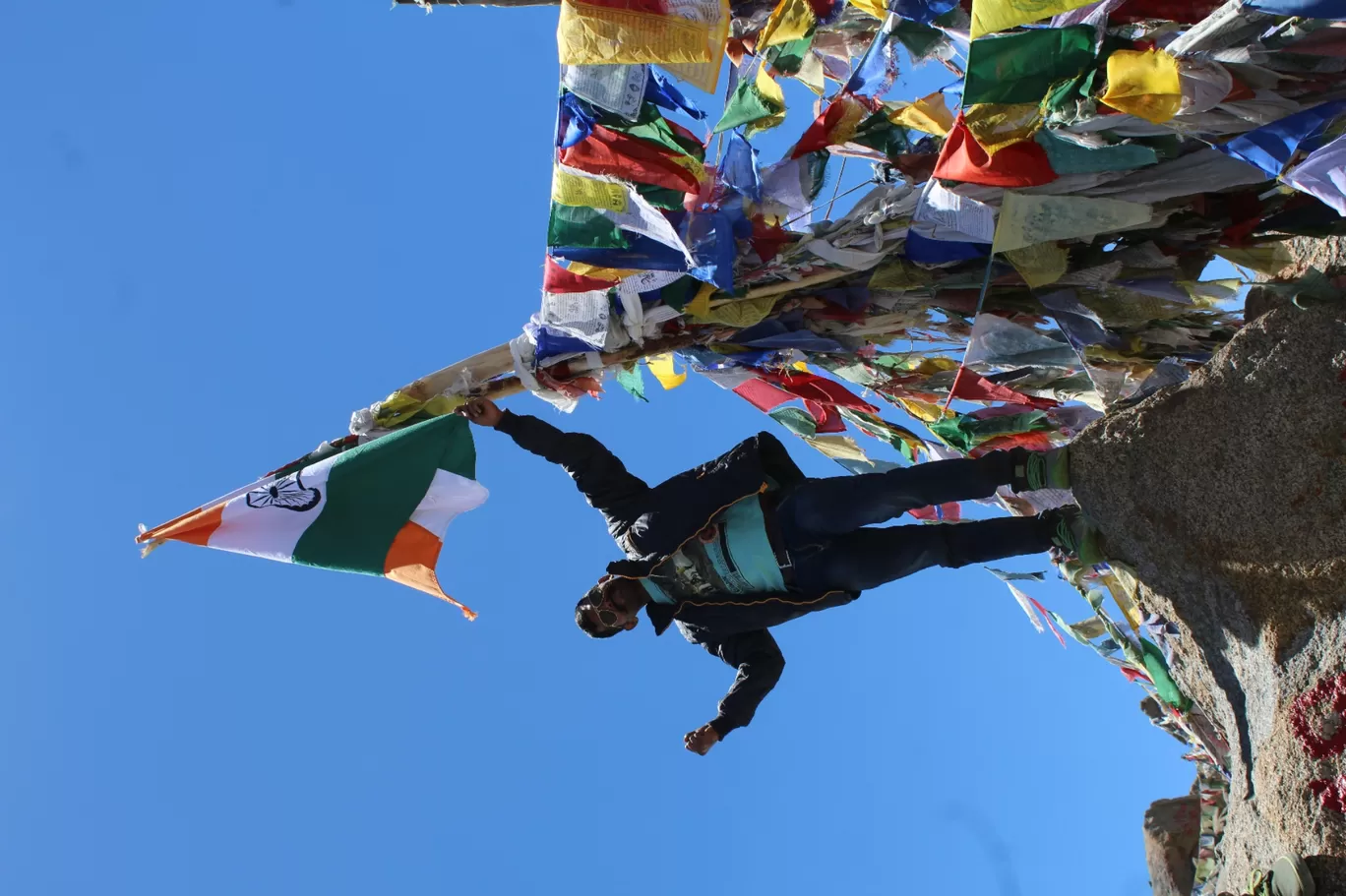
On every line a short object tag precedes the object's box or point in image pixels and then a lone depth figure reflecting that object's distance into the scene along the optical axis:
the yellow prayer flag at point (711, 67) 3.34
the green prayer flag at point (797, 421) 5.42
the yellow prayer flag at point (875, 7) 3.56
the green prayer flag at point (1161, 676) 5.42
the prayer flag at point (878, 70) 3.71
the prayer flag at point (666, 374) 5.15
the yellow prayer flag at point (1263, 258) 3.80
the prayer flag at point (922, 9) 3.49
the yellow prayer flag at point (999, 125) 3.29
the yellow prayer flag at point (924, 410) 5.27
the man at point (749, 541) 3.64
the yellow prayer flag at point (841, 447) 5.55
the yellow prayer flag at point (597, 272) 4.07
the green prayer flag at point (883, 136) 3.79
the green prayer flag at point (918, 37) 3.67
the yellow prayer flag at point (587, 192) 3.84
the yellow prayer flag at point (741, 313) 4.17
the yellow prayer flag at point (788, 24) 3.78
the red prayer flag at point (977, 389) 4.55
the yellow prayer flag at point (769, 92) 3.76
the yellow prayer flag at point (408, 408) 4.43
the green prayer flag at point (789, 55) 3.97
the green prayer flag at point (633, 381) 4.75
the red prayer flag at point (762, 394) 5.21
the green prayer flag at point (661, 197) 3.83
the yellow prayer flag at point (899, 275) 4.02
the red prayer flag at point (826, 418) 5.33
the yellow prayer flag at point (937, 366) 5.12
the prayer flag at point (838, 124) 3.78
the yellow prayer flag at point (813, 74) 4.34
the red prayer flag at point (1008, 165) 3.30
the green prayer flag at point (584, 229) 3.91
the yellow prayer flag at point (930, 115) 3.69
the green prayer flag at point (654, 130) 3.76
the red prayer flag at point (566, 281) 4.13
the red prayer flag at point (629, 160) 3.79
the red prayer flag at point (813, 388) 5.04
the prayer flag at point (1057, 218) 3.40
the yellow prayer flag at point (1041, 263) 3.67
